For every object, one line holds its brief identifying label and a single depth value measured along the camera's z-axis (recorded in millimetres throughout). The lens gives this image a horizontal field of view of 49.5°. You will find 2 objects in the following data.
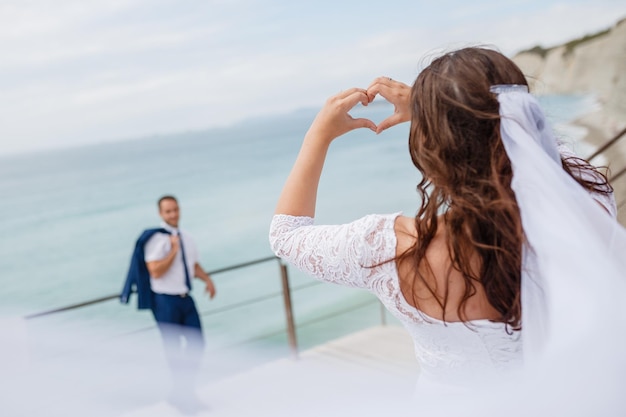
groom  3500
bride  806
